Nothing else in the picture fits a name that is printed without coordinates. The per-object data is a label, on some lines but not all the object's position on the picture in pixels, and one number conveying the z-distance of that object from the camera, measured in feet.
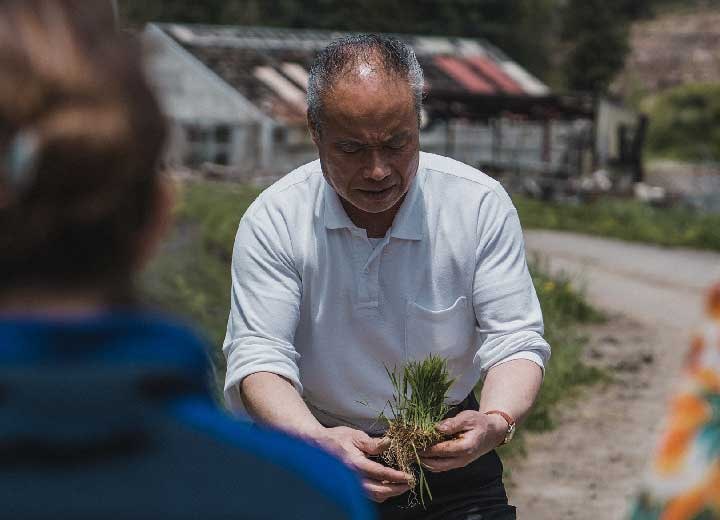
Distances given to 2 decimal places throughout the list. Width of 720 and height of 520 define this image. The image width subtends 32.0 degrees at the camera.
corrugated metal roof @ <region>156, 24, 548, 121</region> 121.60
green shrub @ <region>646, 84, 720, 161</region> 145.28
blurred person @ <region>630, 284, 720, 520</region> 4.73
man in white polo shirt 9.30
